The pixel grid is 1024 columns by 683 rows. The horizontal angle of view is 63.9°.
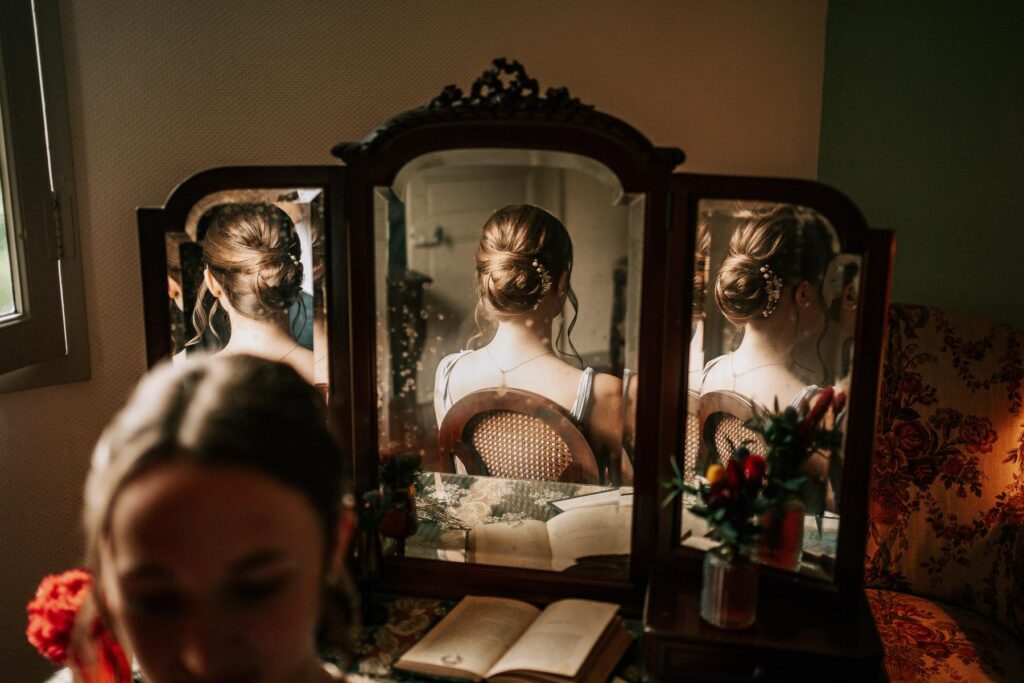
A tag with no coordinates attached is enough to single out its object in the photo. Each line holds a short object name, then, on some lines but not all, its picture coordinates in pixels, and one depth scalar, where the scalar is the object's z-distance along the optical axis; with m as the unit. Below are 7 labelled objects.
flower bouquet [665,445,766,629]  1.10
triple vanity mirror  1.15
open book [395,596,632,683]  1.11
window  1.50
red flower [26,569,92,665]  0.96
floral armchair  1.57
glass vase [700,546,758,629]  1.11
